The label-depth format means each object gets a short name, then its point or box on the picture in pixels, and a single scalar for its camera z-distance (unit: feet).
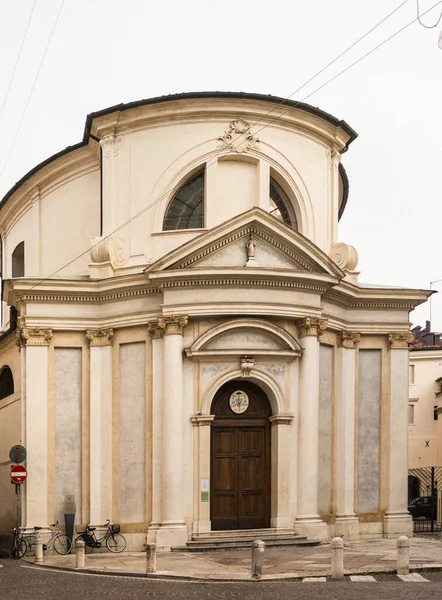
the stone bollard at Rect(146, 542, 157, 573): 68.08
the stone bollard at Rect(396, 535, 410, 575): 65.31
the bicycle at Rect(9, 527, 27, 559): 85.56
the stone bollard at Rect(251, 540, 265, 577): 65.00
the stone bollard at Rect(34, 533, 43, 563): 79.66
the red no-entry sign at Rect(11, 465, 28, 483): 85.05
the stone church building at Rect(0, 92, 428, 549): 87.30
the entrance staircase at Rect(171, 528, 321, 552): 83.51
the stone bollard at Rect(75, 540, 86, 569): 73.51
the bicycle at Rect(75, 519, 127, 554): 87.30
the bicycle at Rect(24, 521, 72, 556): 86.48
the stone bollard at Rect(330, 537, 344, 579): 64.13
